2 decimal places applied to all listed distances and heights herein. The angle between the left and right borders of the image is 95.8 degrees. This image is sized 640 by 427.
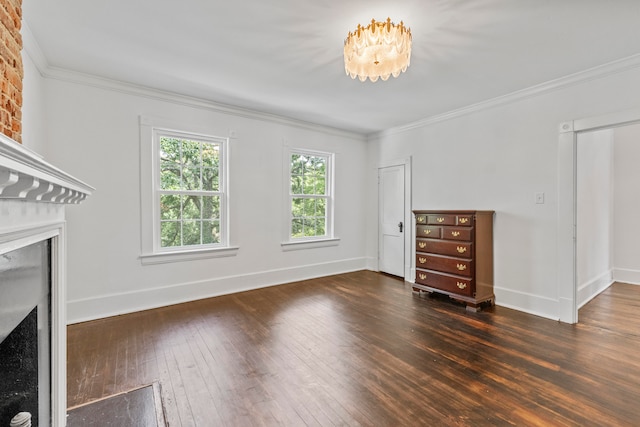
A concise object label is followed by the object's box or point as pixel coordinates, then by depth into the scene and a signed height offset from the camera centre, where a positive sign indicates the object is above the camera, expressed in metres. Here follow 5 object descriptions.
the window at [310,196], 4.56 +0.25
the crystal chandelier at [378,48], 1.90 +1.10
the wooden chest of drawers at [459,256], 3.34 -0.55
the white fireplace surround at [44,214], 0.67 -0.01
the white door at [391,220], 4.75 -0.16
